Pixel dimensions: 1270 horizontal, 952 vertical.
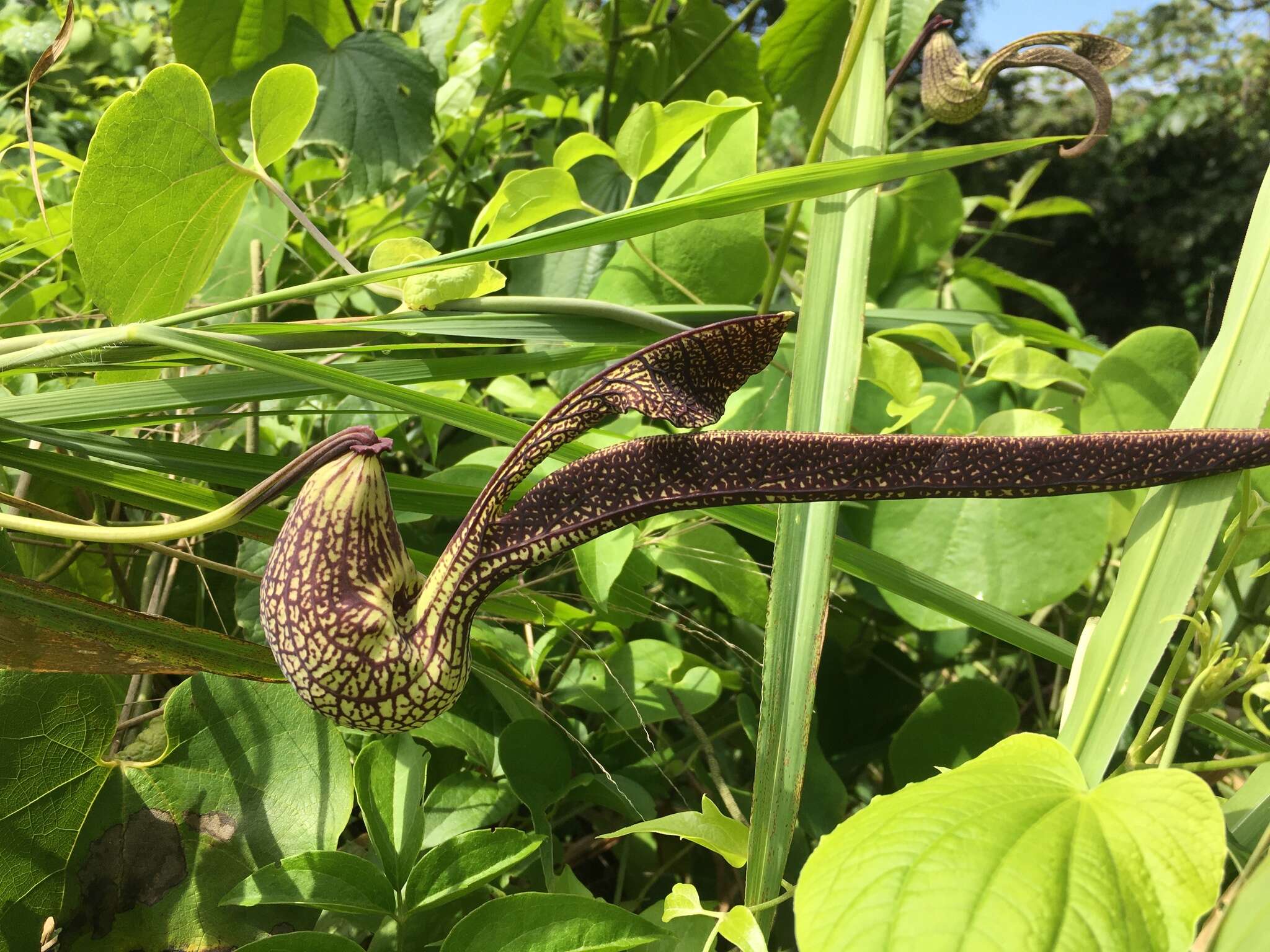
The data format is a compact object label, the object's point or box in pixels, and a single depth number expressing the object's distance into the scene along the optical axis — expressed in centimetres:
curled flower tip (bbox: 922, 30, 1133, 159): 58
